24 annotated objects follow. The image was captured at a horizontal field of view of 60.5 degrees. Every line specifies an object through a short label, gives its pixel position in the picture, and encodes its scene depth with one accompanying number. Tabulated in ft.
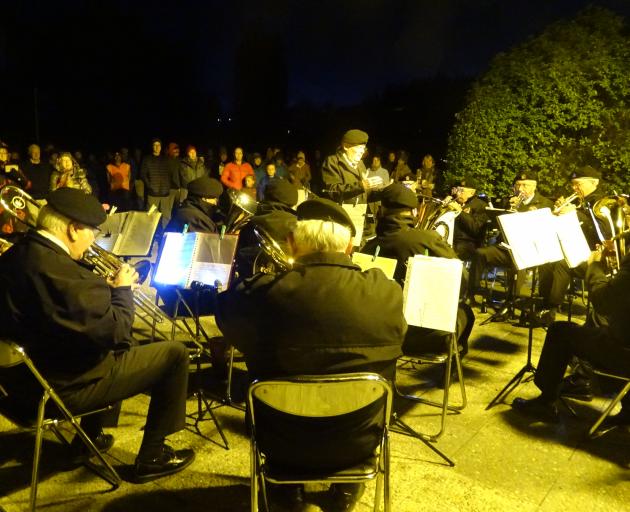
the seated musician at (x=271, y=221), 13.98
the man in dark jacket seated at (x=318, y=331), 7.59
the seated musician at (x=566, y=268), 21.44
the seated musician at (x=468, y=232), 25.14
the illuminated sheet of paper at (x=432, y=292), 11.62
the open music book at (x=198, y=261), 13.95
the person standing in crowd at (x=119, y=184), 39.24
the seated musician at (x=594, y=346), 11.99
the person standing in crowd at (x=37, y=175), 31.55
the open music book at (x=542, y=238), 14.84
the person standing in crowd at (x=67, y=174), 21.12
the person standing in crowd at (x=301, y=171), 42.37
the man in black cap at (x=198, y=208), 16.87
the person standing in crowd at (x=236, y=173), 39.78
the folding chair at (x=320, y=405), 7.19
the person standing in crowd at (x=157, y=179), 38.14
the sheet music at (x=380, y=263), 12.14
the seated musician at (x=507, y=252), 24.03
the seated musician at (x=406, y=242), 13.28
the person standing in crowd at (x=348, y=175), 19.31
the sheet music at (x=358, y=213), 19.56
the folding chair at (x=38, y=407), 8.54
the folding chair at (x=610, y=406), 11.79
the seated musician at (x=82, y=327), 8.91
